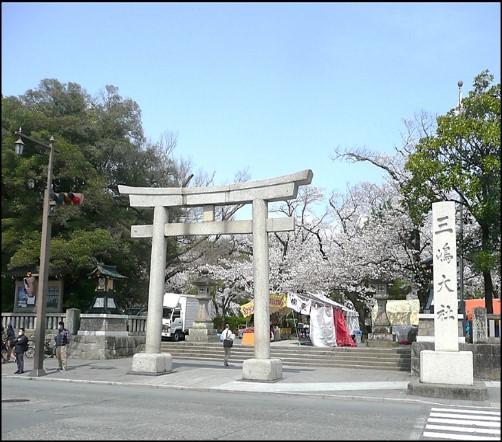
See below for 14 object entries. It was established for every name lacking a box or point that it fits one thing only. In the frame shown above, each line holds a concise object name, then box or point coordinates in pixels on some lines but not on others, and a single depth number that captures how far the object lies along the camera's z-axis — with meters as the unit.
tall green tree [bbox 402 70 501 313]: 19.17
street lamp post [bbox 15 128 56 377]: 17.39
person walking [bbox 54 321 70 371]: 18.75
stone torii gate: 16.55
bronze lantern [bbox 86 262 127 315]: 23.61
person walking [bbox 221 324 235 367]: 21.52
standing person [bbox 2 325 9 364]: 20.86
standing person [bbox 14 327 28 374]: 17.78
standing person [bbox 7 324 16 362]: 20.73
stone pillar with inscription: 14.00
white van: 33.75
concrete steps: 22.00
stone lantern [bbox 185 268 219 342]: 28.86
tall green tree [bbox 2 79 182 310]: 25.53
